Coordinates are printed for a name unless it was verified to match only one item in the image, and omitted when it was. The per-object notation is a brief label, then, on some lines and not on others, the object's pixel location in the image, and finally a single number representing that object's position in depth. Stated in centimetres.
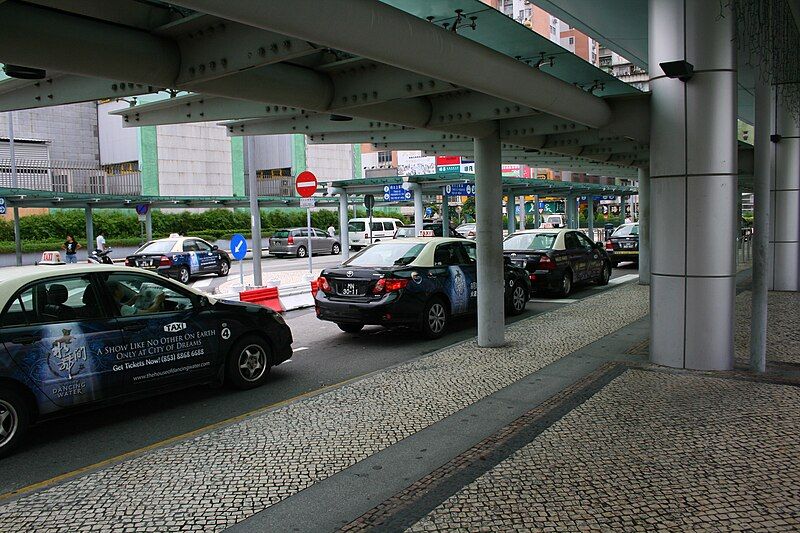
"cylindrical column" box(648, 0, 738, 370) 739
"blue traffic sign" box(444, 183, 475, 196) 2584
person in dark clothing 2294
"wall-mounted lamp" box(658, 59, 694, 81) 725
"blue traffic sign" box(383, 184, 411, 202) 2602
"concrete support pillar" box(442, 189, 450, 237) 2682
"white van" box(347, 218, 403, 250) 3819
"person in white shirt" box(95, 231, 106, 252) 2610
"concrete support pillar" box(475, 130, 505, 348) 925
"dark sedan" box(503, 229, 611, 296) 1484
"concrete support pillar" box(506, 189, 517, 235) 3137
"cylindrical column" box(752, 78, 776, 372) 734
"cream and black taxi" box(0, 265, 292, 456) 561
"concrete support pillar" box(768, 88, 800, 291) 1453
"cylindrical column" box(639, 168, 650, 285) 1627
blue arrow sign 1628
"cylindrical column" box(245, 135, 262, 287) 1667
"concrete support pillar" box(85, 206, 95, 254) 2662
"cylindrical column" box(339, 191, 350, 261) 2667
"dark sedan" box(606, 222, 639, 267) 2206
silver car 3547
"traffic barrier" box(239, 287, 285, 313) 1374
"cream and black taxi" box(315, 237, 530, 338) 972
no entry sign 1800
